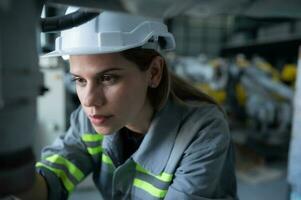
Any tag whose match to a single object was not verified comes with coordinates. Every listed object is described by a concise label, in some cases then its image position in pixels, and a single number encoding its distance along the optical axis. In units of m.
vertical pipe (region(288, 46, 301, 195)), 1.40
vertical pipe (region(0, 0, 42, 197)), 0.27
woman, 0.63
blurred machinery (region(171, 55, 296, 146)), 2.73
